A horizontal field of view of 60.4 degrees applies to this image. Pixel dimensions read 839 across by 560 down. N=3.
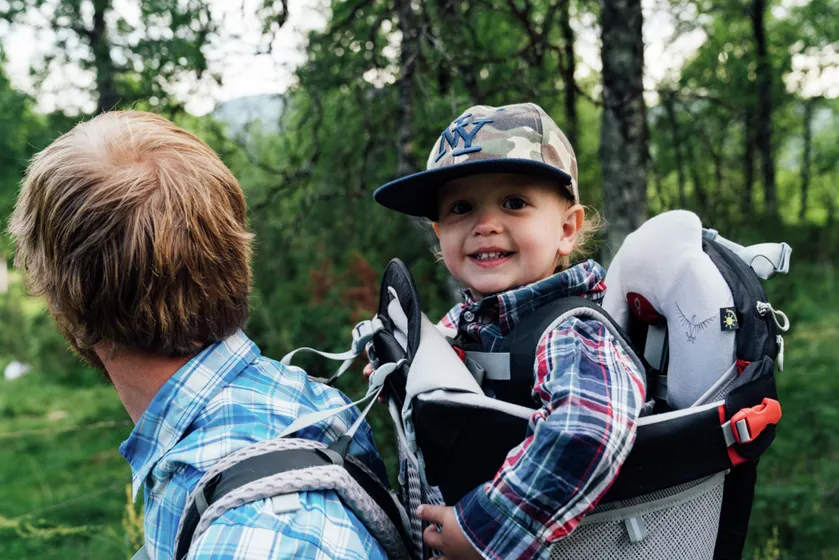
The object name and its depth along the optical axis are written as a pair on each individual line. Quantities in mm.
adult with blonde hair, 1286
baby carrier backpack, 1319
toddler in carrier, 1317
